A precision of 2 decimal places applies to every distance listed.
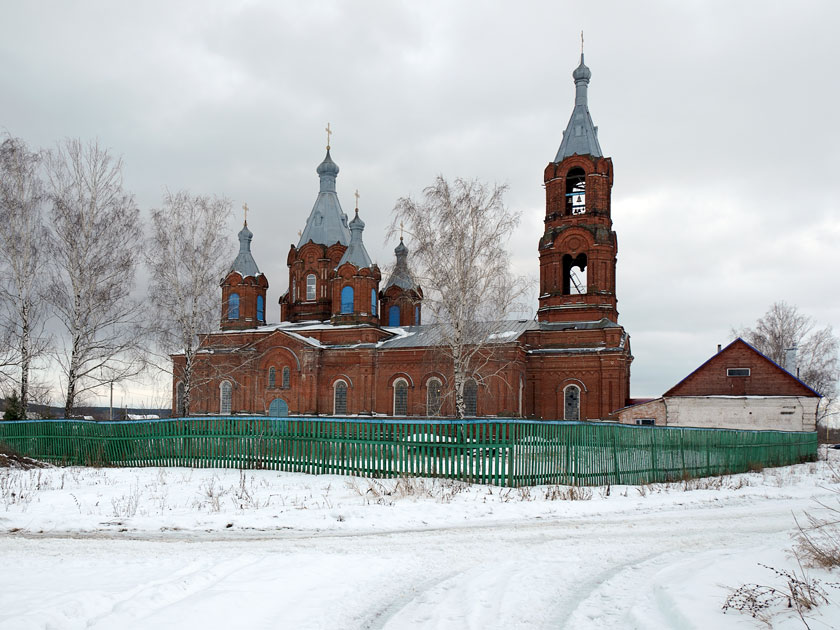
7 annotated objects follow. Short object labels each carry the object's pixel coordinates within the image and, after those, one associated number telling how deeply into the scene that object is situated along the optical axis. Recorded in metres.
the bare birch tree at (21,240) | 19.36
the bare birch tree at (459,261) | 21.55
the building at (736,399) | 26.22
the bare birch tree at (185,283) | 23.98
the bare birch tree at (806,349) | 45.66
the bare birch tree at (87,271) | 20.06
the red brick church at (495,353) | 29.97
